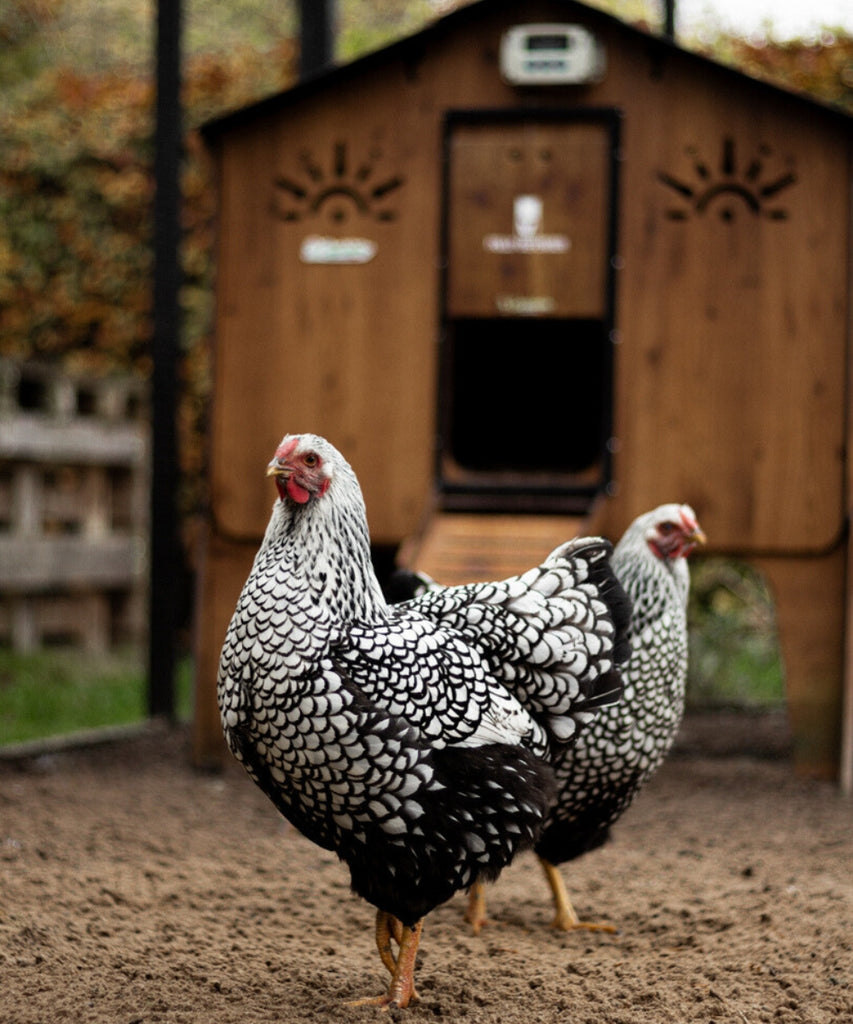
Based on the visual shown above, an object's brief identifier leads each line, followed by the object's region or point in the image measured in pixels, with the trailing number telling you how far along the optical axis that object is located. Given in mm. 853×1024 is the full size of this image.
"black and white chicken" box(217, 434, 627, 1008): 2256
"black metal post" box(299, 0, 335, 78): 6090
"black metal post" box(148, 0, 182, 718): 5691
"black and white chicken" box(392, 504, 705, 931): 2936
